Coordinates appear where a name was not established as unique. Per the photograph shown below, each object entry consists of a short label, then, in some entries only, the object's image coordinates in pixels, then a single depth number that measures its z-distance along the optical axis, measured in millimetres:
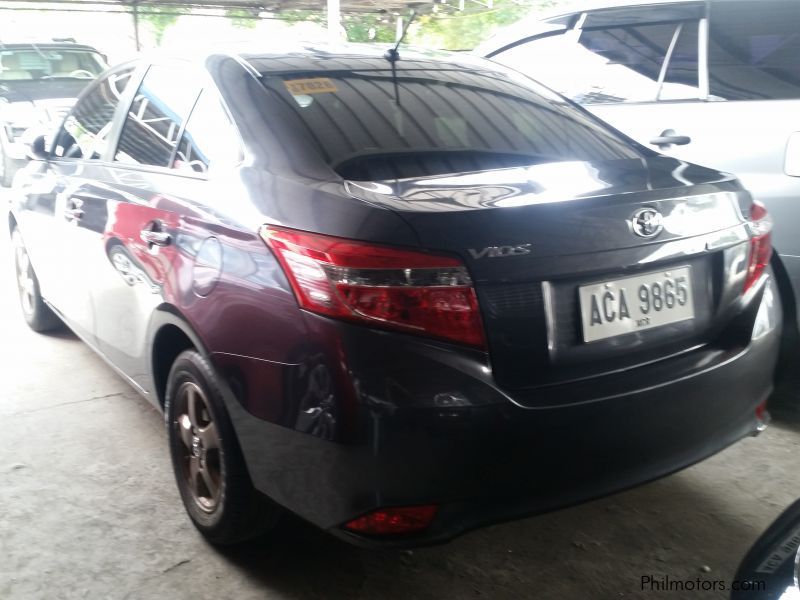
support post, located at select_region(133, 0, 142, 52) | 13862
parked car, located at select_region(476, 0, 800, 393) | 3613
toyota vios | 1870
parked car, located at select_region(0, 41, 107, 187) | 9852
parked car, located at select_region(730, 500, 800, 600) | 1687
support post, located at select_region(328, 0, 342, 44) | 12445
